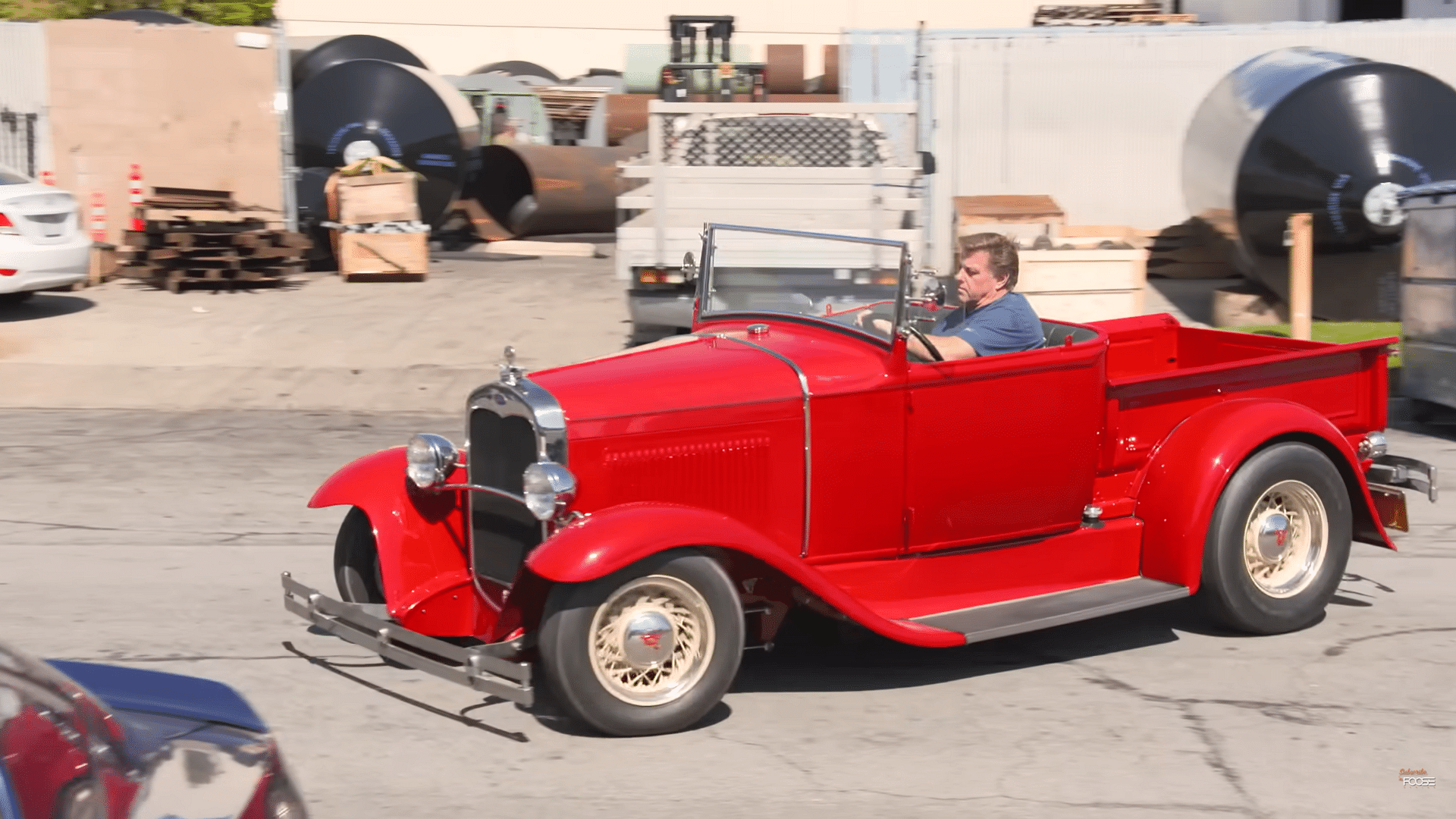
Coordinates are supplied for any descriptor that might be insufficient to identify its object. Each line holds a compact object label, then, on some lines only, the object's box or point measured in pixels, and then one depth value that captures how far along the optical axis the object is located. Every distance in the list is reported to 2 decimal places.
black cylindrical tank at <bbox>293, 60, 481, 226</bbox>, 19.39
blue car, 2.48
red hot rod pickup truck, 4.99
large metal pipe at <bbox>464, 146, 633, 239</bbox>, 21.45
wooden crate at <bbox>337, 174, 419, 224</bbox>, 17.19
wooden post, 12.97
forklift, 21.08
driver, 5.96
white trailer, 12.77
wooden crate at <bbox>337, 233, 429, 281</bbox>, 17.11
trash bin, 10.63
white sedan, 14.11
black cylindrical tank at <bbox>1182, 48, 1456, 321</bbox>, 14.69
